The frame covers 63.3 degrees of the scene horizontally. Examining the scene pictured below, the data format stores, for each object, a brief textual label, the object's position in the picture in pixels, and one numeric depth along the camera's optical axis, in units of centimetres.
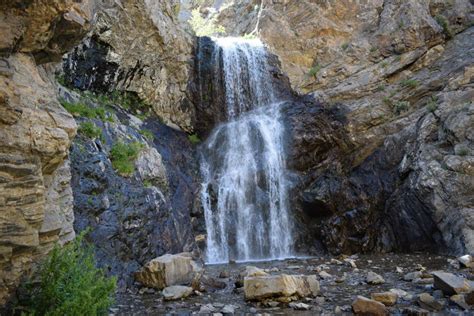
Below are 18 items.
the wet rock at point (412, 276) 873
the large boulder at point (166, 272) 867
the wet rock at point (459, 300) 625
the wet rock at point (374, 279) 852
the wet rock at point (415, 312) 601
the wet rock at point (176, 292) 766
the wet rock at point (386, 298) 669
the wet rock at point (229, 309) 664
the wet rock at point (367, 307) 606
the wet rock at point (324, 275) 952
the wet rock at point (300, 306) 669
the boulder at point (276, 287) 712
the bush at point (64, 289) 431
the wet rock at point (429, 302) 629
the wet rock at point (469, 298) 634
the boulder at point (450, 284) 681
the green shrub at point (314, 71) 2072
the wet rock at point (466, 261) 983
